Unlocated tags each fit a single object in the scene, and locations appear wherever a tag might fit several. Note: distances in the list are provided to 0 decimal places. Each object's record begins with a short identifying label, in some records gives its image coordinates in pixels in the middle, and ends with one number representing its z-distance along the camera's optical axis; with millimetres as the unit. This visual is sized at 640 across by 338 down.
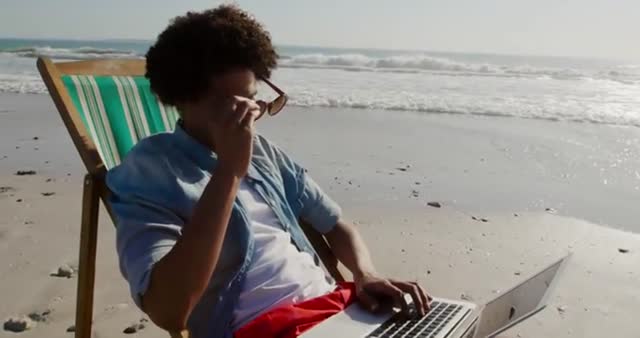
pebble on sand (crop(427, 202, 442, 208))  4664
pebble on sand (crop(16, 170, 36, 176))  5188
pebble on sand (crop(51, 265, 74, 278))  3275
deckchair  2020
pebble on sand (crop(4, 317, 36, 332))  2764
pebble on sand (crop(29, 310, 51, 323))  2844
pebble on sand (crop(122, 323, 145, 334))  2801
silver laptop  1653
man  1511
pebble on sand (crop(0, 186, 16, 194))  4678
